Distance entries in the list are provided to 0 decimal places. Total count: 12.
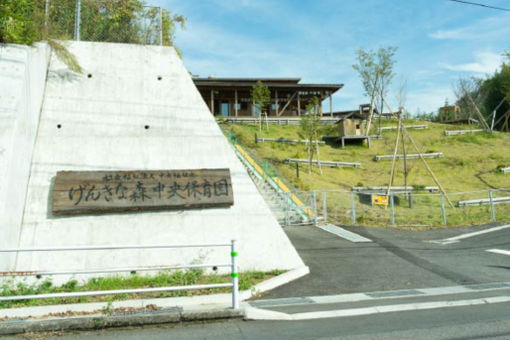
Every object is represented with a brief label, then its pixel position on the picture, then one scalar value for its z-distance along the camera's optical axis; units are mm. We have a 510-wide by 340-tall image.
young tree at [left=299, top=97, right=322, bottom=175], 28284
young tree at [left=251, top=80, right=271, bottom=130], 34481
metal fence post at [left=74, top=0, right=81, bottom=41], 10180
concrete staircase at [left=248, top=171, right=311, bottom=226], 15633
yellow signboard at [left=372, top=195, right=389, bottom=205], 16991
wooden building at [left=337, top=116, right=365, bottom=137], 34750
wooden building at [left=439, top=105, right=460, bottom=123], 57062
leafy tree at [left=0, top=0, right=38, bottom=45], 8039
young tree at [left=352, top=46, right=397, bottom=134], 37969
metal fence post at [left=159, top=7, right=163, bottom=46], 10594
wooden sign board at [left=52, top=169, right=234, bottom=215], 7535
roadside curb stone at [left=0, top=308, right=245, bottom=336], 5006
